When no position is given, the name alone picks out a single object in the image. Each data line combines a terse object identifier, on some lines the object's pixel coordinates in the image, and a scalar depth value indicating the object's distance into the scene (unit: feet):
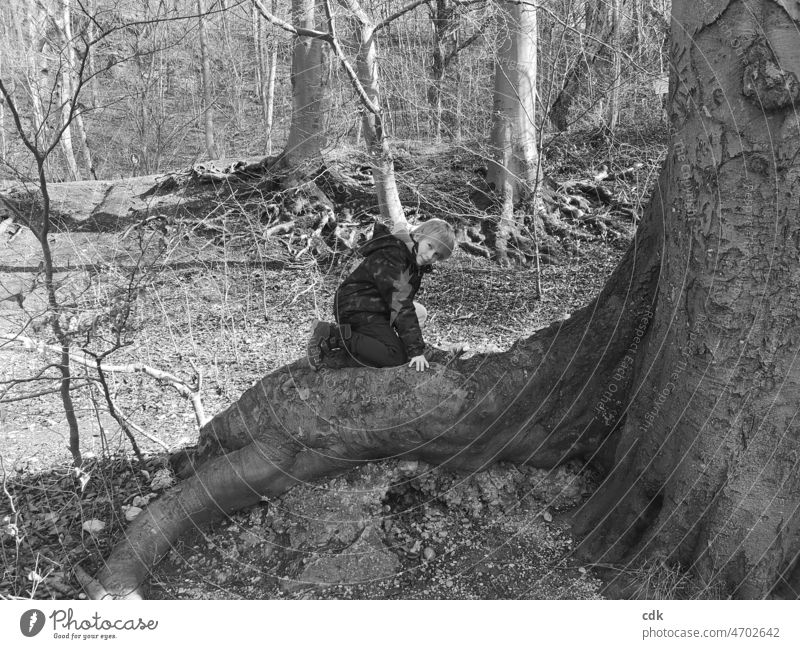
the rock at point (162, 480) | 11.94
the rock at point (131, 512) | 11.38
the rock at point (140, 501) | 11.64
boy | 9.76
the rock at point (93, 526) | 11.14
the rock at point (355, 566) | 9.48
